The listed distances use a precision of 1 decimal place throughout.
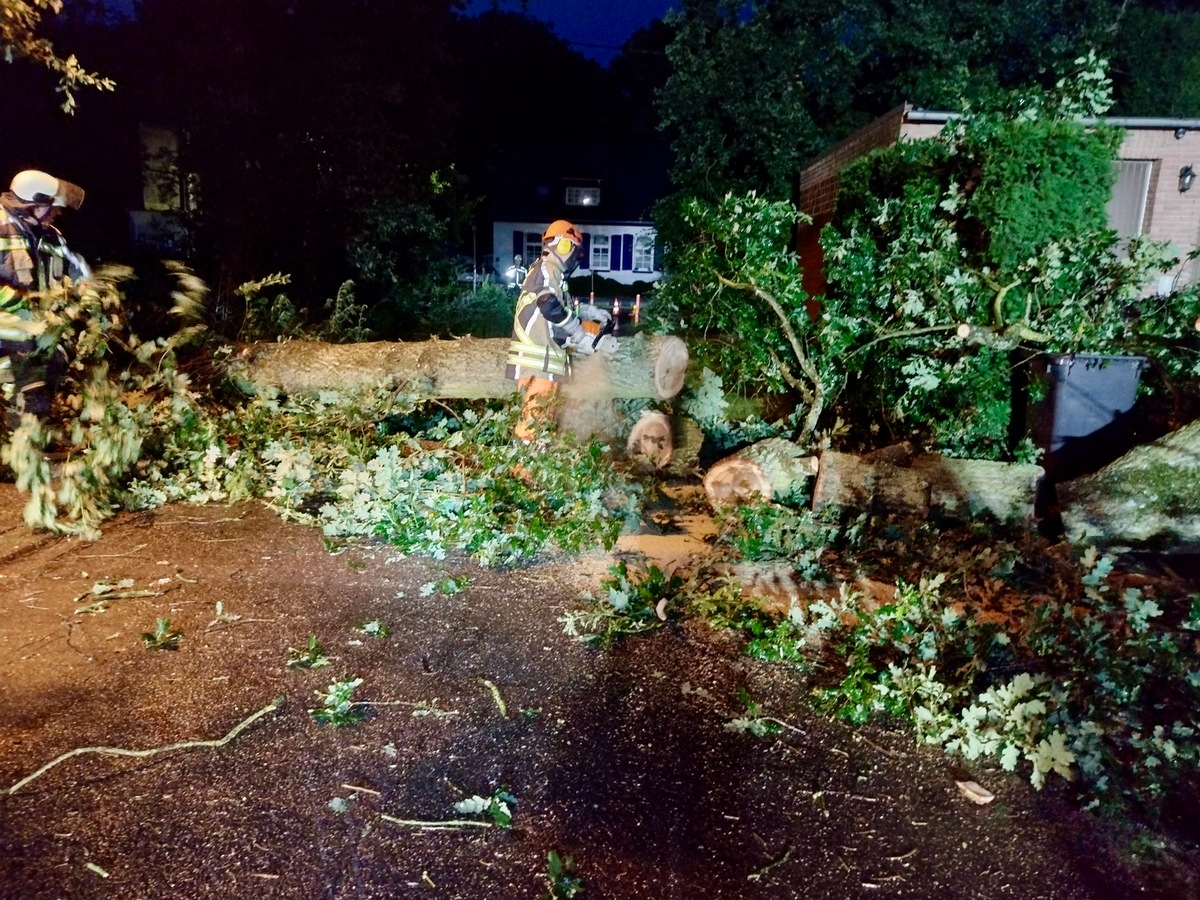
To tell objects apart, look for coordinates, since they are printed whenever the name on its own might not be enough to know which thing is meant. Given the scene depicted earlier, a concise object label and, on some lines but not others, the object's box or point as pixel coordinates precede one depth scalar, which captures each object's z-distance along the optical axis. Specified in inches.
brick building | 409.4
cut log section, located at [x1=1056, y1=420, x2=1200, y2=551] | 194.2
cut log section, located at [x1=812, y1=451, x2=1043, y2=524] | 205.6
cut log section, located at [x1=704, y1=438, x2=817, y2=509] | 222.5
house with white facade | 1371.8
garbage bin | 224.7
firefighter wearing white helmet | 200.4
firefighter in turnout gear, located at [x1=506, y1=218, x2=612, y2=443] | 222.2
